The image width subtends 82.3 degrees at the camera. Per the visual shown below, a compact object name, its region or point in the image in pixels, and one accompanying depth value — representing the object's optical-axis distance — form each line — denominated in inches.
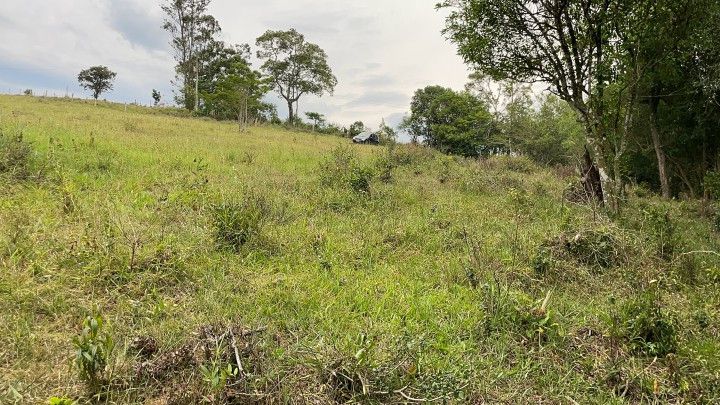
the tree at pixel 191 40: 1505.9
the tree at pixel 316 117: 1738.7
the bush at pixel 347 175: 381.7
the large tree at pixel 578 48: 386.9
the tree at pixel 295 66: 1706.4
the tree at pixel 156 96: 1630.7
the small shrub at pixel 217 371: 108.6
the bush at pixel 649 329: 151.5
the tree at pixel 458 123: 1640.0
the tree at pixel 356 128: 1654.5
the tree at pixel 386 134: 829.2
